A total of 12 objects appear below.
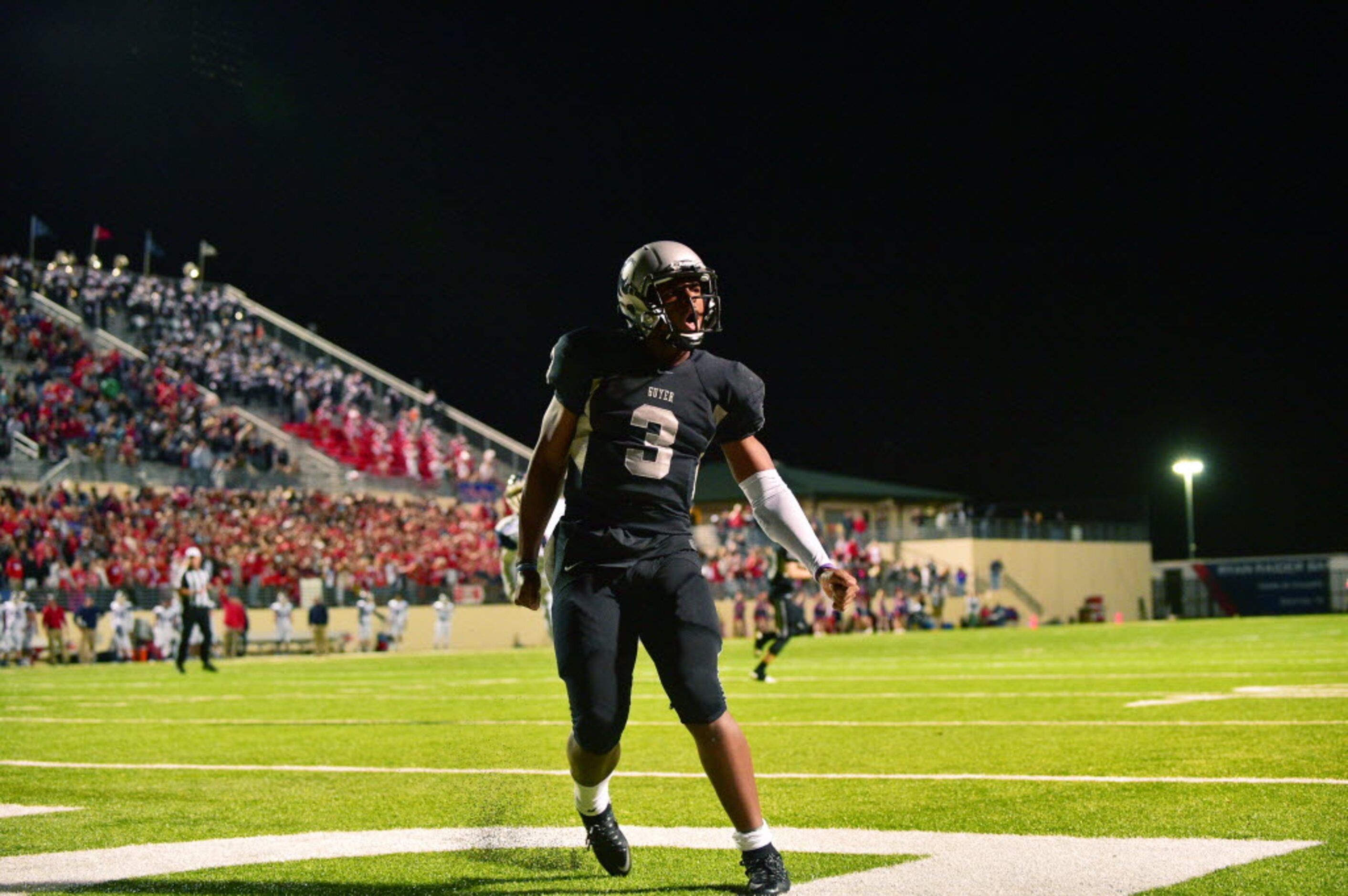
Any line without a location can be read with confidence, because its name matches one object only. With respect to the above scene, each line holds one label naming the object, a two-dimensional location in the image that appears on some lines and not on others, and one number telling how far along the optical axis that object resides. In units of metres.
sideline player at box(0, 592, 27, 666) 27.14
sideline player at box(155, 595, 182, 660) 29.42
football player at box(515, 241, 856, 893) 4.56
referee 21.14
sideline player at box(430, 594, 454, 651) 34.38
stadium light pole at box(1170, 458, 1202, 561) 56.94
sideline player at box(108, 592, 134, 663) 28.69
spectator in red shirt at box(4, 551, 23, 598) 27.89
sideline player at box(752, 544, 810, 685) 16.62
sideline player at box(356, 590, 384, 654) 33.06
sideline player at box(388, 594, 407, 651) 33.53
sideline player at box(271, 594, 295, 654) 31.28
